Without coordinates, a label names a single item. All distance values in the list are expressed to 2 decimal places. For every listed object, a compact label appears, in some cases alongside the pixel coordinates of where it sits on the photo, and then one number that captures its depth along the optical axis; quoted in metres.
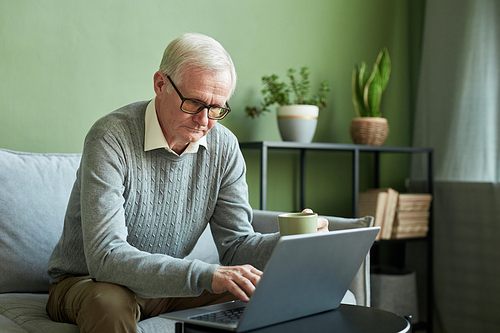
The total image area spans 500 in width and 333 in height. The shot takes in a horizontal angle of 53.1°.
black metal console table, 2.18
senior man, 1.06
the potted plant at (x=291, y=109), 2.34
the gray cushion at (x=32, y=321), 1.20
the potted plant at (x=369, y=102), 2.57
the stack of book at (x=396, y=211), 2.52
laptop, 0.81
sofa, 1.51
